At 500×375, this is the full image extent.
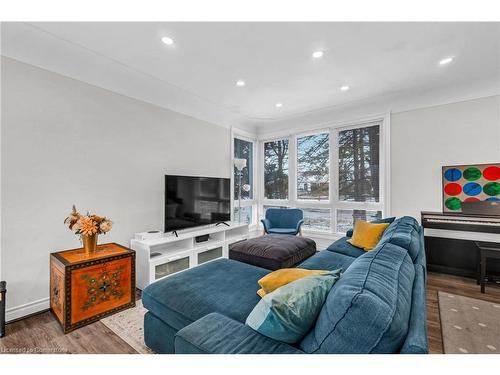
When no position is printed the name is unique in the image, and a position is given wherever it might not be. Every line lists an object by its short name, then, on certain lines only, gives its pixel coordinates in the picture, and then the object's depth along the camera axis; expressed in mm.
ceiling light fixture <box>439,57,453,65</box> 2547
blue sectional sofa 766
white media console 2732
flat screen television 3160
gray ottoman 2726
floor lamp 4672
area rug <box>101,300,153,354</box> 1762
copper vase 2217
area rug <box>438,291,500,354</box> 1775
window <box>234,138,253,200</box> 4875
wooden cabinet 1946
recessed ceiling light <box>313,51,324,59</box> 2398
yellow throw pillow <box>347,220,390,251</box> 2783
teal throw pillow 958
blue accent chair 4277
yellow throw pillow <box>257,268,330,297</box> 1412
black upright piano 2918
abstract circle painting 3045
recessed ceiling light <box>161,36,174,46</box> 2162
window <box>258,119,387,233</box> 3986
